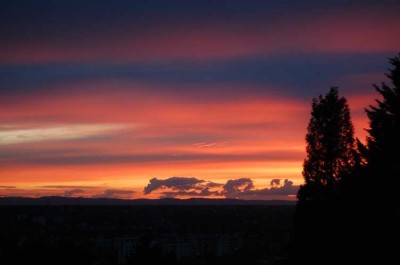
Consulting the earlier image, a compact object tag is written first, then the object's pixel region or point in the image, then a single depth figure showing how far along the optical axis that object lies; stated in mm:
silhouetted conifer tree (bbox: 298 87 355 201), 28812
